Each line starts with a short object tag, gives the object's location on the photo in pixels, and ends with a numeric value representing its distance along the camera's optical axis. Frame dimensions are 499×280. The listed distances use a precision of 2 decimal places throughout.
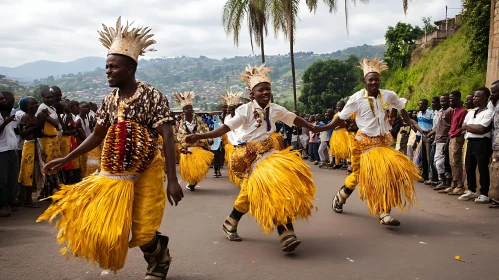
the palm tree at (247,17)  21.52
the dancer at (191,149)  9.78
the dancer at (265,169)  4.82
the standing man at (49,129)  7.72
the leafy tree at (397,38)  29.59
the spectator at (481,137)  7.57
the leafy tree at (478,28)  17.02
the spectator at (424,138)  10.19
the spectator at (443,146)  9.03
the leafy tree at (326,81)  47.22
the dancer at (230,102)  10.89
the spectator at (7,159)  6.95
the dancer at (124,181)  3.68
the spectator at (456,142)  8.56
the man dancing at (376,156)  5.79
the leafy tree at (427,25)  31.25
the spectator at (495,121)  7.36
